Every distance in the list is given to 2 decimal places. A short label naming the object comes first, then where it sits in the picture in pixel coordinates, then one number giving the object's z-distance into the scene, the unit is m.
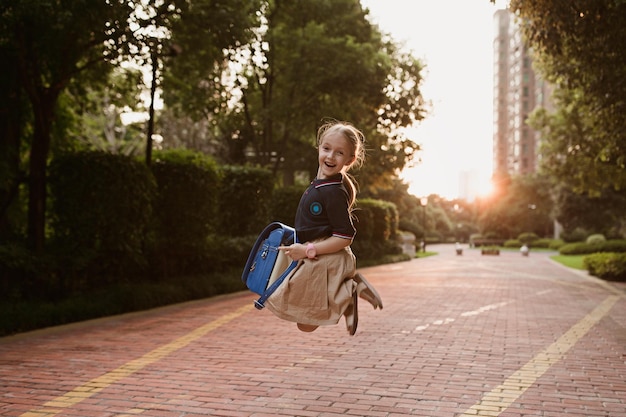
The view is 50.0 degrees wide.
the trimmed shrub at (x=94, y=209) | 11.69
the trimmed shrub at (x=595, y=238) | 49.64
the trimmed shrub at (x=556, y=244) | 67.50
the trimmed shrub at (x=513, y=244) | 76.12
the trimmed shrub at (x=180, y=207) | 14.32
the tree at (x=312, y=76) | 21.93
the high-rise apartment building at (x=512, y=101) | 124.62
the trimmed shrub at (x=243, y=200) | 19.17
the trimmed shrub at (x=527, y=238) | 79.38
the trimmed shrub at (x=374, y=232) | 30.03
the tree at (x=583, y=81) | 13.03
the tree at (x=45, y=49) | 10.28
